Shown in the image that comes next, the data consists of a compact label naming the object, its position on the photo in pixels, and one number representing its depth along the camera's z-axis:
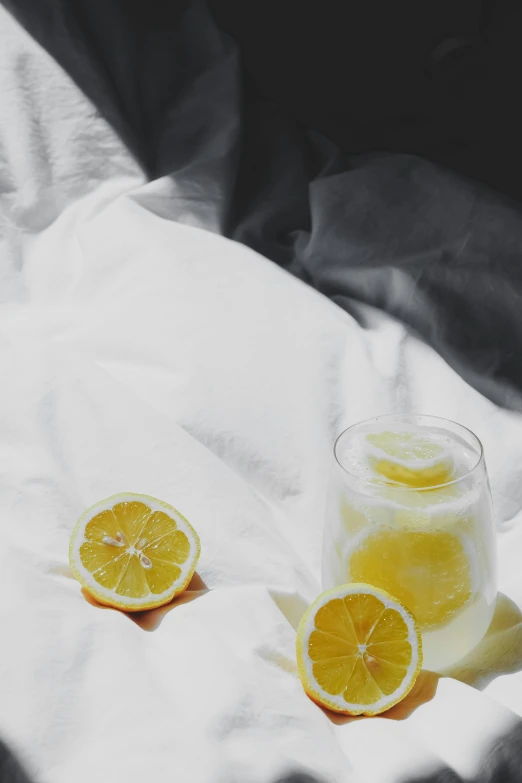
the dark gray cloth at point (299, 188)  1.17
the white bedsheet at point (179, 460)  0.63
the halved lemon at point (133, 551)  0.75
